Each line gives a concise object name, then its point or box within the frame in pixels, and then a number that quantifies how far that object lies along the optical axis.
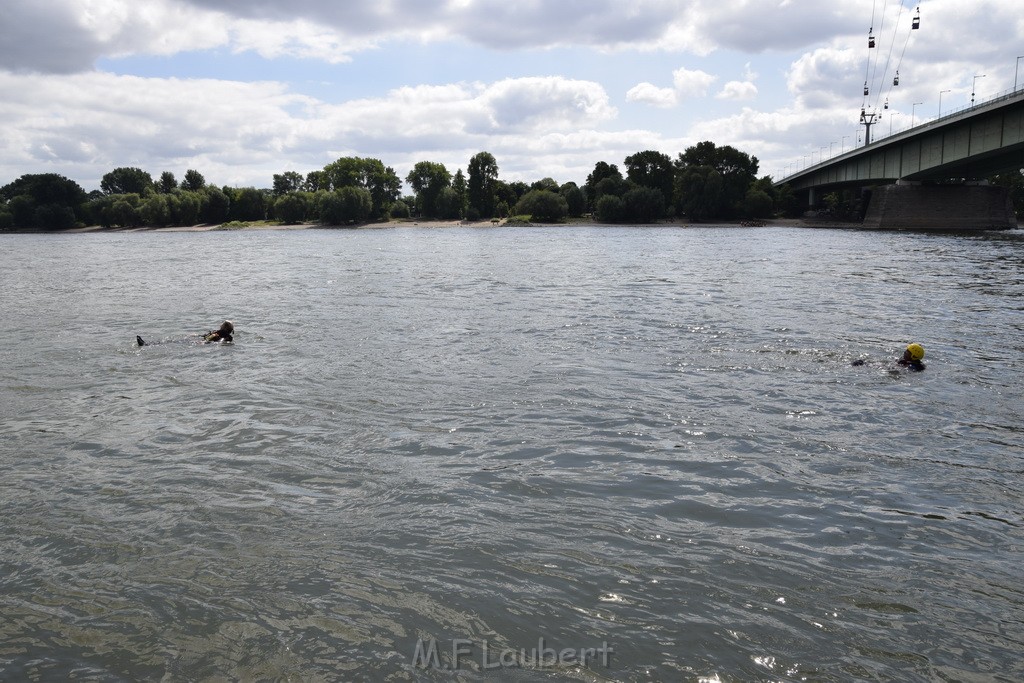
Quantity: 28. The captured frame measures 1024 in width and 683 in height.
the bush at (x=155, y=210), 162.12
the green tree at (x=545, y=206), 156.50
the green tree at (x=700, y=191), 142.38
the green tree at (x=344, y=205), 163.62
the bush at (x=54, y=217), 171.88
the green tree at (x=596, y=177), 167.50
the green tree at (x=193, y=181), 198.38
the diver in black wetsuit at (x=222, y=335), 22.70
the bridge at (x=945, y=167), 71.31
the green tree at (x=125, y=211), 166.88
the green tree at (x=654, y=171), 159.00
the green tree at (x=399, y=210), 185.50
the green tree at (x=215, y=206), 172.75
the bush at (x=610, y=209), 148.88
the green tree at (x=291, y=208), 169.50
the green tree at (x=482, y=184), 173.62
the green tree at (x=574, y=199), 167.50
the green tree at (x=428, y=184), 179.38
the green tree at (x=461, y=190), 176.75
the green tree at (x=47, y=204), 172.75
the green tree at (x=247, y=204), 178.25
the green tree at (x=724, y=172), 145.75
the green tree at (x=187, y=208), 165.50
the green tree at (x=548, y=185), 176.55
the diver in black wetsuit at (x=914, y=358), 18.20
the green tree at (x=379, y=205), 181.52
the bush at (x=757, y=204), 146.25
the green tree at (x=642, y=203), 147.75
